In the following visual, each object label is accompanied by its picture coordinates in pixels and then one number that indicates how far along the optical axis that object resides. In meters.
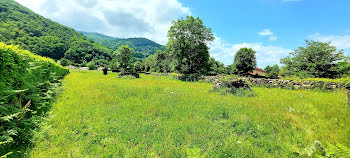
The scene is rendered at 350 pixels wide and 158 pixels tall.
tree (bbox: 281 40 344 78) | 18.38
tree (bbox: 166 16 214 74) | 25.69
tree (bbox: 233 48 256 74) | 47.50
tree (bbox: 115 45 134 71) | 47.31
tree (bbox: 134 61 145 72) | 72.74
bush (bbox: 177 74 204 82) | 24.28
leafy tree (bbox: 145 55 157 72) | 69.39
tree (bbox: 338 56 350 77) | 18.14
